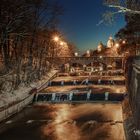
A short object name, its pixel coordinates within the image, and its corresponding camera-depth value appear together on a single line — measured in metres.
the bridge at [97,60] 42.08
